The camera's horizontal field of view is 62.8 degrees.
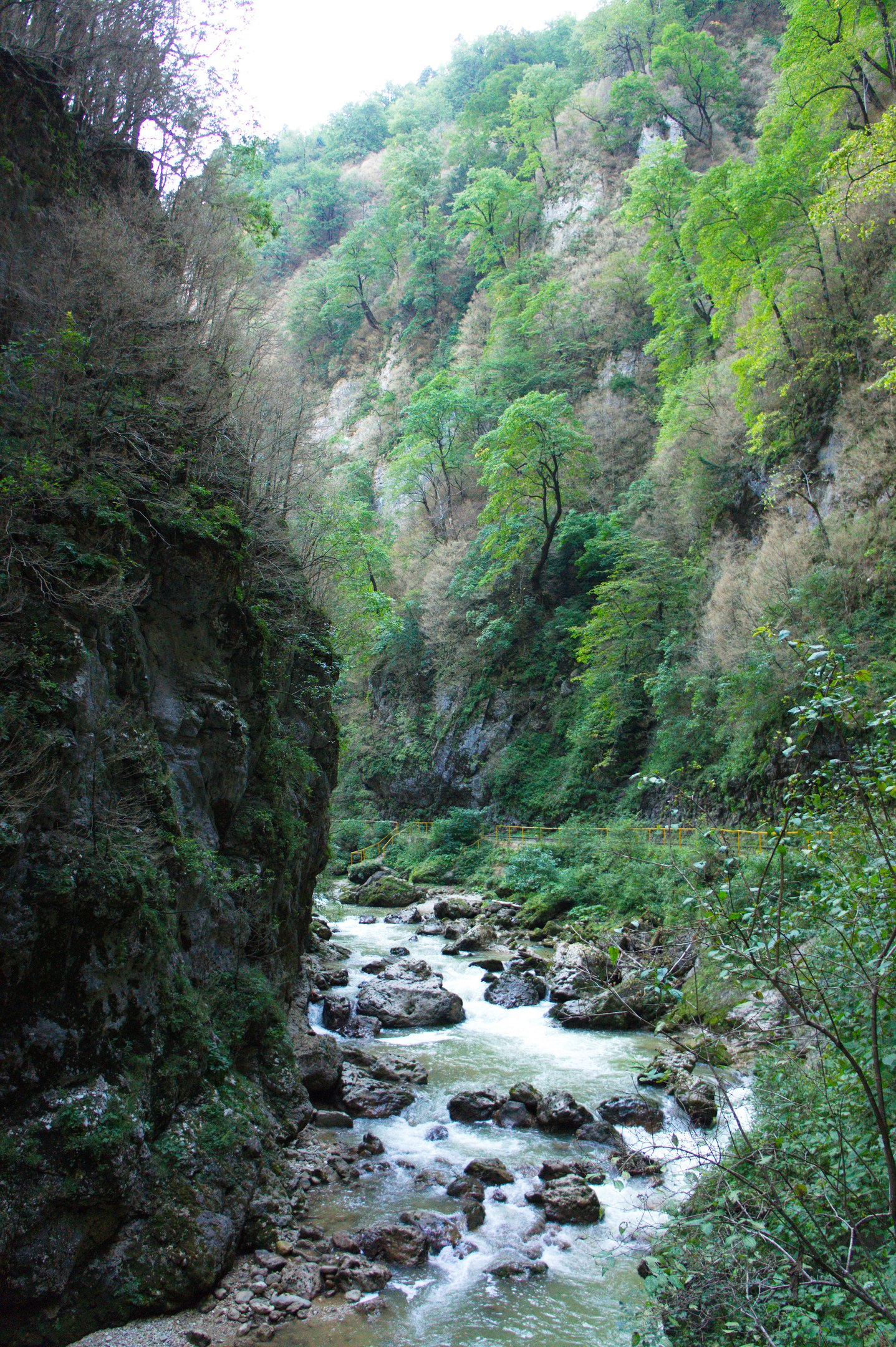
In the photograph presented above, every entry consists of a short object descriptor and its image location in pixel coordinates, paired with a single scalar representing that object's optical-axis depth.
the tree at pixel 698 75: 32.78
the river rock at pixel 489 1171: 6.88
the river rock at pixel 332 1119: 7.79
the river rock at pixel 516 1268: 5.57
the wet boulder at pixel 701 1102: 7.66
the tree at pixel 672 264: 24.42
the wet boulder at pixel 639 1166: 6.83
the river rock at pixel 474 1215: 6.16
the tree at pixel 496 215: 37.28
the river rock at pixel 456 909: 19.52
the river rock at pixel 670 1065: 8.49
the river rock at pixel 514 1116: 8.06
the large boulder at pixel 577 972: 12.18
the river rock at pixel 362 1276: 5.29
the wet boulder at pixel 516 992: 12.23
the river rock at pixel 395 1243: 5.64
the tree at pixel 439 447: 31.45
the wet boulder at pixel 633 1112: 7.97
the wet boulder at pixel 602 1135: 7.58
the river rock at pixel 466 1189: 6.55
